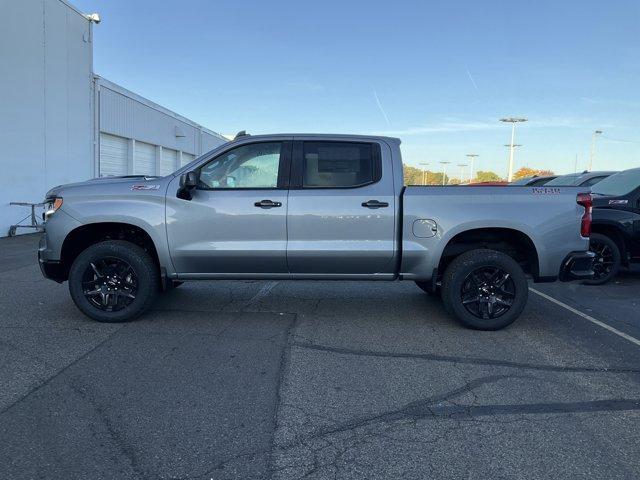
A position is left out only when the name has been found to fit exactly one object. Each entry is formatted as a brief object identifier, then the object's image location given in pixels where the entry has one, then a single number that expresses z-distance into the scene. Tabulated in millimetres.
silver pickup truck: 5473
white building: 13195
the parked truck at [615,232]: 8297
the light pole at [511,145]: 53969
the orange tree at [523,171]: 79562
